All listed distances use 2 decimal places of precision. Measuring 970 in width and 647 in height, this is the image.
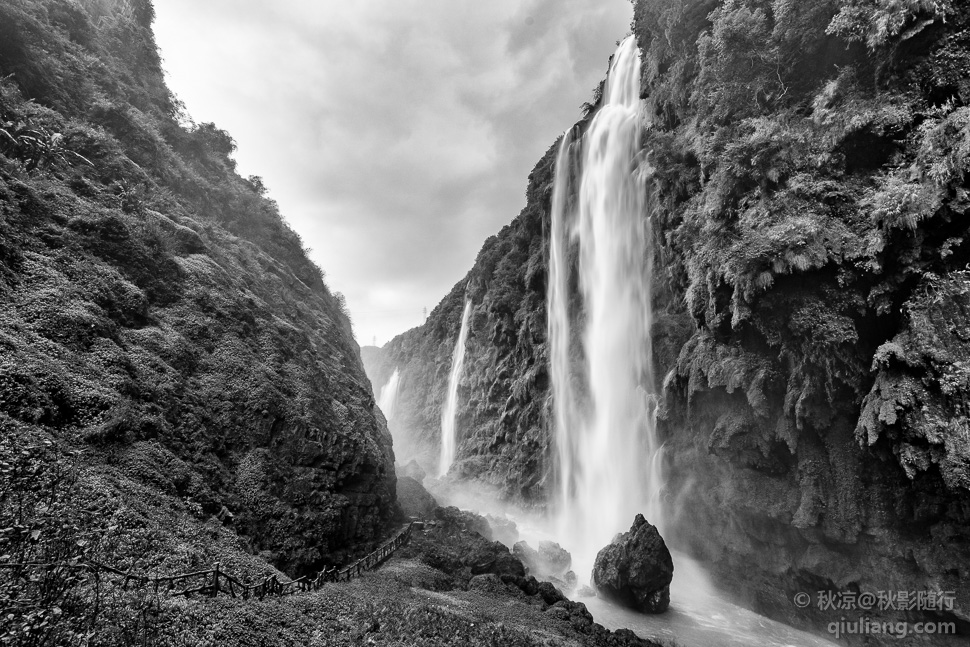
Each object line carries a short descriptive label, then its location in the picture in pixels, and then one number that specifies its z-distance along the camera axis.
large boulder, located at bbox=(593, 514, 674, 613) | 15.70
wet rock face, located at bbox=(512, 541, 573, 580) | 20.20
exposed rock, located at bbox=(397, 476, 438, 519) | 21.92
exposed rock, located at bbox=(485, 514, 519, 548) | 25.09
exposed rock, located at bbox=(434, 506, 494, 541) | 21.60
